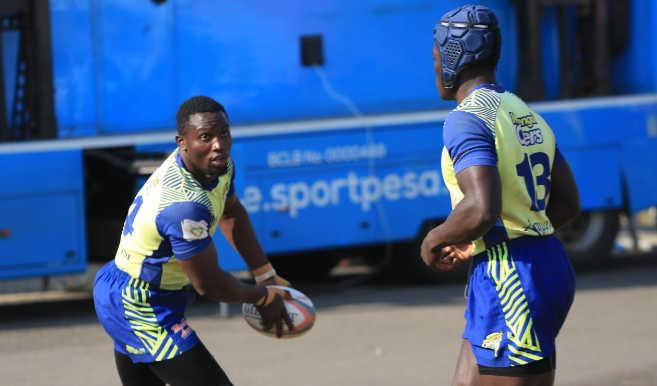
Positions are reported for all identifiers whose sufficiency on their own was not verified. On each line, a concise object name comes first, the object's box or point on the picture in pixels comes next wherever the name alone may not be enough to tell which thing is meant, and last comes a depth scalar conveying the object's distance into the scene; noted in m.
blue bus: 18.92
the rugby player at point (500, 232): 6.63
